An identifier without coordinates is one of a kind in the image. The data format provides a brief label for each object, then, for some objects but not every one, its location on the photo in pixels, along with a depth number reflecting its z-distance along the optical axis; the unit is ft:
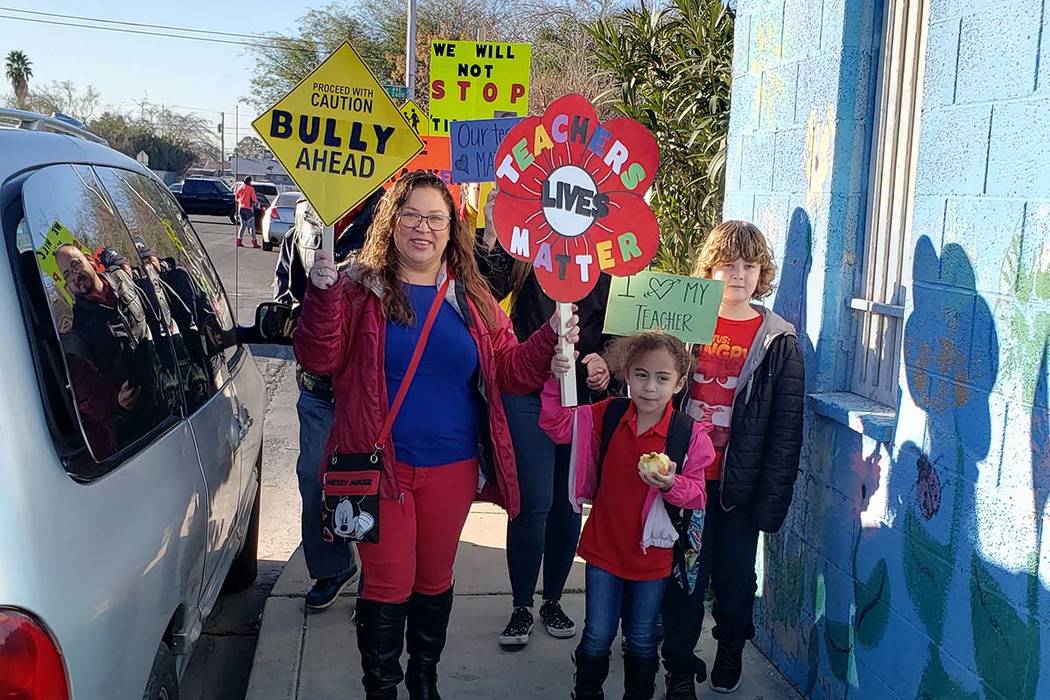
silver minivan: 5.76
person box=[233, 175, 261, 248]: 57.47
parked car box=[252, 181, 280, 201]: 114.87
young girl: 10.49
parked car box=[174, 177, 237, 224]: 121.60
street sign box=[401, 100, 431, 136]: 29.43
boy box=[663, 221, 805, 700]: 11.18
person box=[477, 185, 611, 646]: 12.92
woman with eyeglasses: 10.29
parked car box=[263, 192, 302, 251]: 78.28
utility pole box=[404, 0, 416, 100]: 75.77
